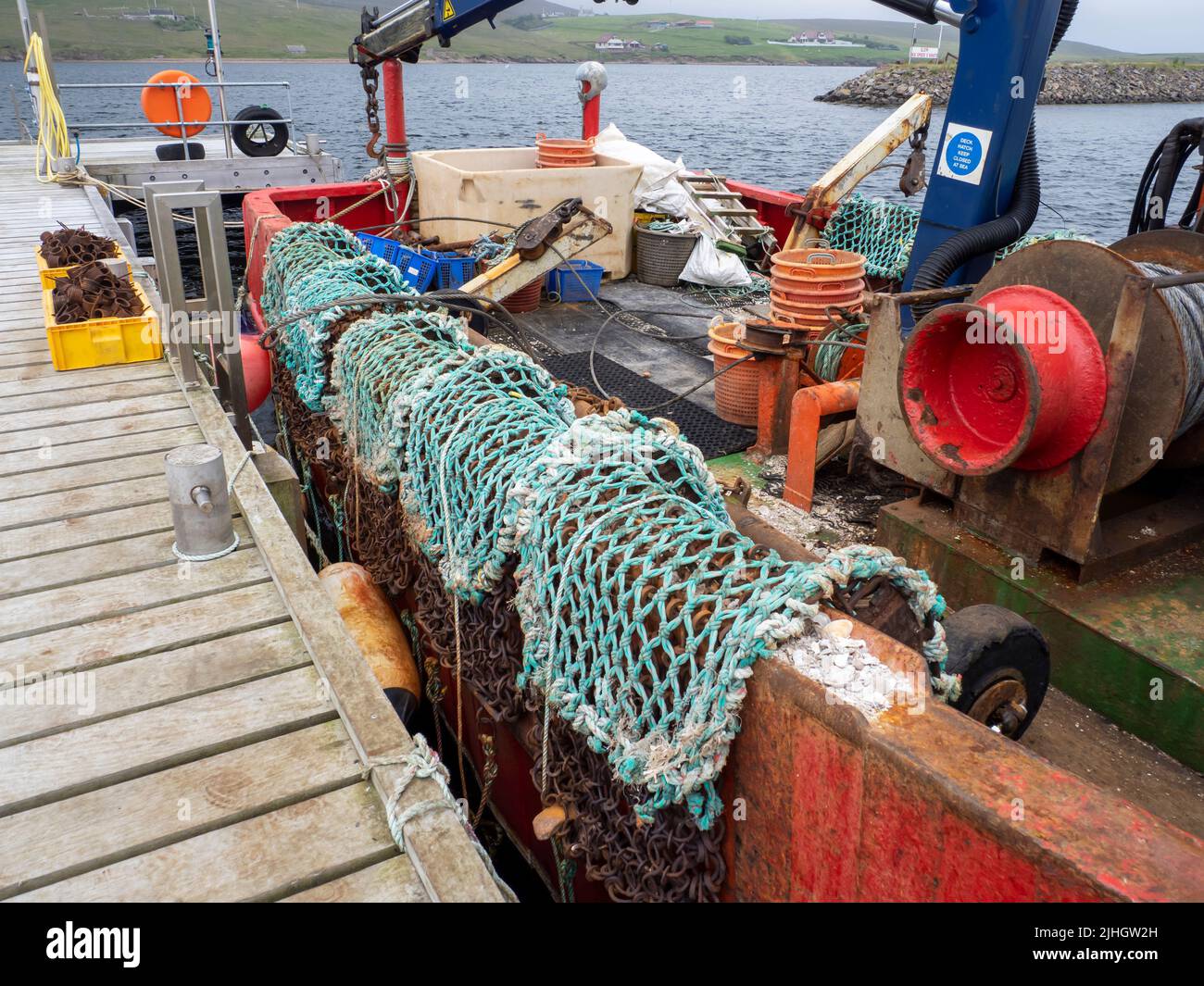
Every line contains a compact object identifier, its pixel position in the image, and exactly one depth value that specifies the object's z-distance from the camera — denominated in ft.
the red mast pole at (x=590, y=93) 37.32
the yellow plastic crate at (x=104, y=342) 16.51
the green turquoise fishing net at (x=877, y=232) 29.45
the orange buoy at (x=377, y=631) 13.03
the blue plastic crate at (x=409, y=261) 27.91
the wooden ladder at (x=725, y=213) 33.19
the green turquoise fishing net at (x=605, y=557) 7.22
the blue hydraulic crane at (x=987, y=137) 15.98
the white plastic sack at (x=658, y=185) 32.32
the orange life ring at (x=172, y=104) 48.62
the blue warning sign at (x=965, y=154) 16.94
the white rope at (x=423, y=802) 7.00
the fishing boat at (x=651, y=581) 6.75
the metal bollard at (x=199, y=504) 10.07
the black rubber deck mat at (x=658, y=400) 19.38
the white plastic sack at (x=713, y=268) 31.12
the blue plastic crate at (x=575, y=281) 29.60
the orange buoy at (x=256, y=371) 23.12
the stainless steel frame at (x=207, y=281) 13.61
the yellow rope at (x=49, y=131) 40.24
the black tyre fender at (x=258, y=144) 52.16
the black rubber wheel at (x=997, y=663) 8.79
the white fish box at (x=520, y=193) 30.32
